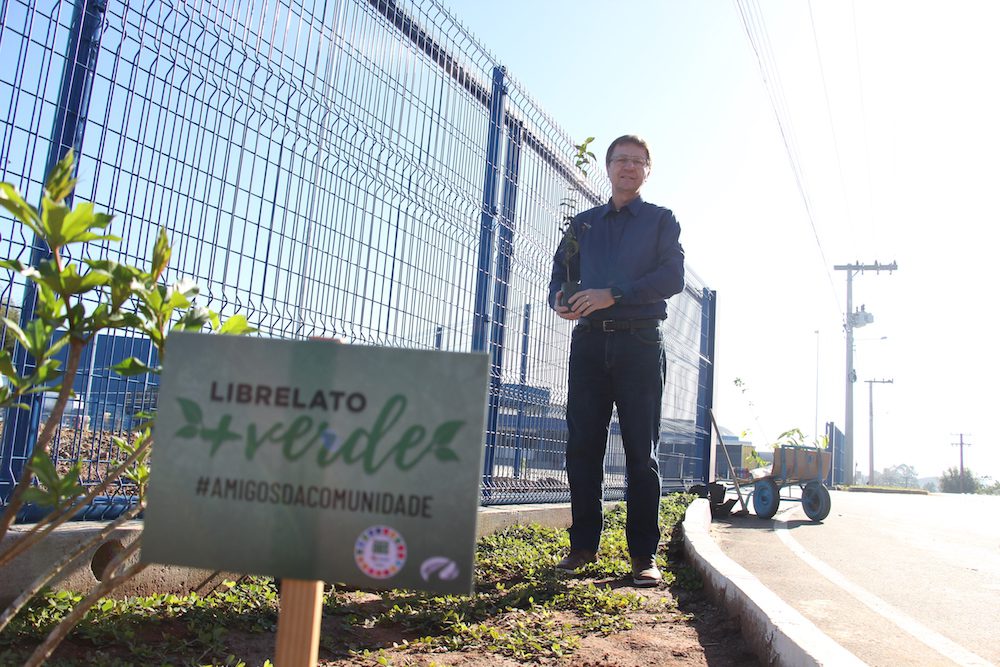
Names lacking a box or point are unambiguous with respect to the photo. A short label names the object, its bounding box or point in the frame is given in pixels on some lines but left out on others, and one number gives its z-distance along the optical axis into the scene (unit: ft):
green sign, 4.04
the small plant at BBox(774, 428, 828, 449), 34.07
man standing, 13.17
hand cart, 28.37
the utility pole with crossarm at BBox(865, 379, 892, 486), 196.46
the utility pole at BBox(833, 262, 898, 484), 135.54
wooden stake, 4.40
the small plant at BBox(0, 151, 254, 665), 4.86
